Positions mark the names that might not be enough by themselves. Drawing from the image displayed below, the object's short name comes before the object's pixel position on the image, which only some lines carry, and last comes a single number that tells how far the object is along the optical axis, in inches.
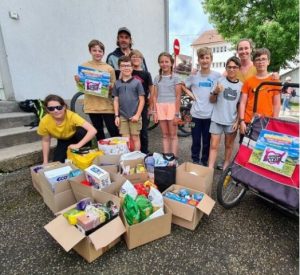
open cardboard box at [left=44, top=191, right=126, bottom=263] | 67.7
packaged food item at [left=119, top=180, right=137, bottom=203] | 85.8
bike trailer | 75.0
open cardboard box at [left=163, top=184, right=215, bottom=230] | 82.2
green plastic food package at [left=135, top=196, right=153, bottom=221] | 78.2
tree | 472.4
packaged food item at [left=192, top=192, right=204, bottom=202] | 89.2
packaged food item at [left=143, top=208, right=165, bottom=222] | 77.7
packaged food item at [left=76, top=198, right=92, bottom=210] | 77.5
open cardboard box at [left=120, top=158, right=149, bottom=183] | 100.7
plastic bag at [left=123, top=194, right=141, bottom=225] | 75.7
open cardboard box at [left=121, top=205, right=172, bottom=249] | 74.6
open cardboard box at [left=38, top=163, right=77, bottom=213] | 88.0
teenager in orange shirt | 102.2
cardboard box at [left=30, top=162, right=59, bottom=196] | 104.8
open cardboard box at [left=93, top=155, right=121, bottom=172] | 109.4
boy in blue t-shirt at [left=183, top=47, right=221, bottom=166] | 116.1
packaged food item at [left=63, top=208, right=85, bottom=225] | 70.7
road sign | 297.6
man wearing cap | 131.3
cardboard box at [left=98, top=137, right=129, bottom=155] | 115.2
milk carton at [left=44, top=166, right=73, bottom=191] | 90.0
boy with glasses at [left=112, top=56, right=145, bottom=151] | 121.7
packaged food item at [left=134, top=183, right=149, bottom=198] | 90.9
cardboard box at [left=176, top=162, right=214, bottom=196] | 93.5
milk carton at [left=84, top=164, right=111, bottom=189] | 87.9
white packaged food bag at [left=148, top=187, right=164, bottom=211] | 82.0
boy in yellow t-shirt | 107.4
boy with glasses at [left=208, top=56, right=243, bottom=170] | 110.0
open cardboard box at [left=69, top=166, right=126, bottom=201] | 84.6
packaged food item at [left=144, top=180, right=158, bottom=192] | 94.4
